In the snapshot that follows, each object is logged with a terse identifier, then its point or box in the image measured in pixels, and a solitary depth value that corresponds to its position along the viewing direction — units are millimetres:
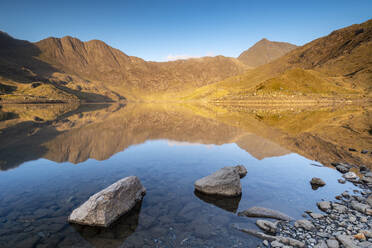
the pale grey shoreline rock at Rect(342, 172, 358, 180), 10652
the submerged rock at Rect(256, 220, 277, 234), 6402
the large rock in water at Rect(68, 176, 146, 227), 6715
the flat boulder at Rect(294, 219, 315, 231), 6456
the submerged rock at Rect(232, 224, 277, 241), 6024
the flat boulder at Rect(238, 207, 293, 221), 7158
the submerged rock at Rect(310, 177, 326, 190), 9960
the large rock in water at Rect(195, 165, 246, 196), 9055
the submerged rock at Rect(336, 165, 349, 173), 11711
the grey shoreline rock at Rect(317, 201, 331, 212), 7743
